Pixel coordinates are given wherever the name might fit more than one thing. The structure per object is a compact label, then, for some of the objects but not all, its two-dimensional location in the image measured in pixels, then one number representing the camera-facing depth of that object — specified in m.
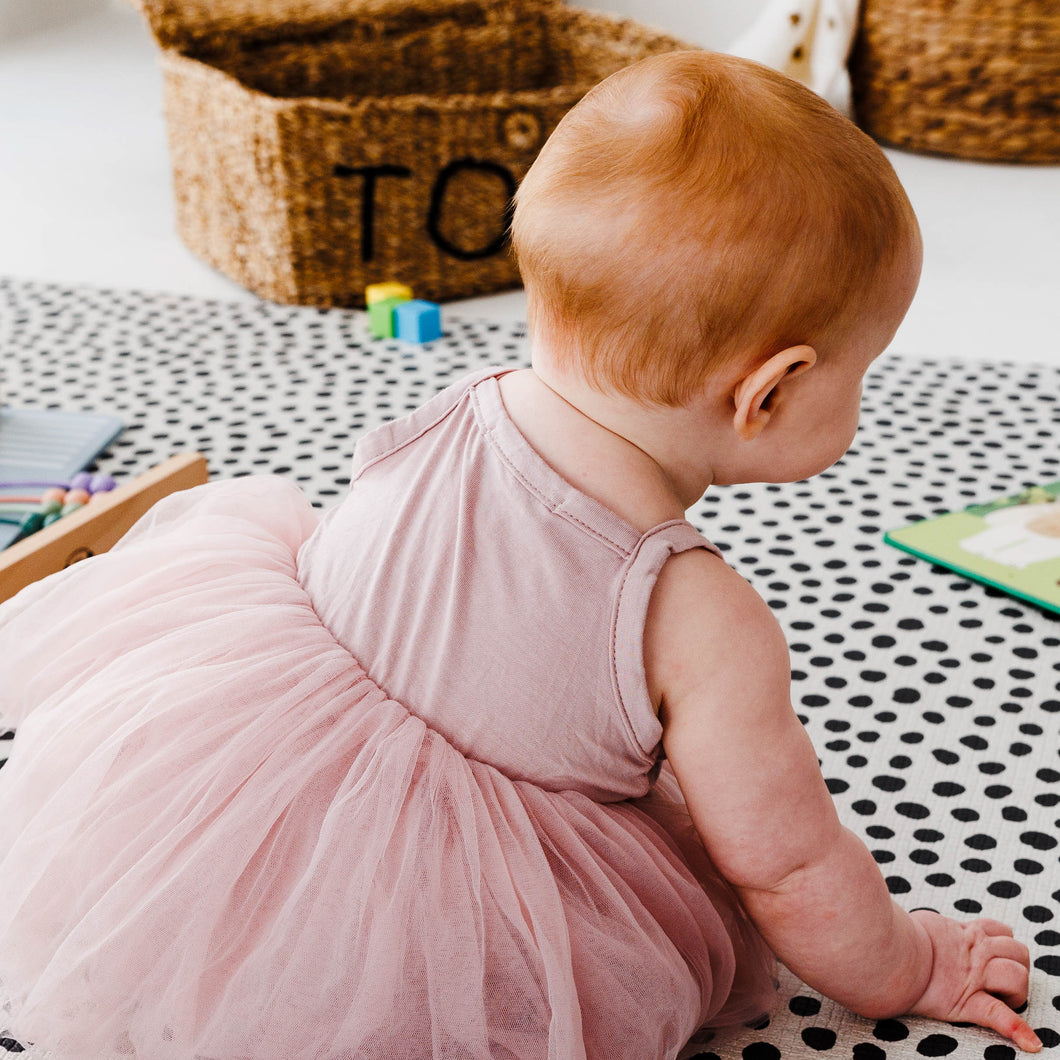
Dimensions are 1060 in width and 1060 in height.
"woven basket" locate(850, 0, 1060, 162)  2.45
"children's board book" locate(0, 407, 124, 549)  1.33
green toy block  1.71
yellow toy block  1.73
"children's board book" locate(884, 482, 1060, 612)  1.14
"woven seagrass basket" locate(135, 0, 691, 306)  1.70
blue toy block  1.69
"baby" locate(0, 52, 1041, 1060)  0.59
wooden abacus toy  1.04
